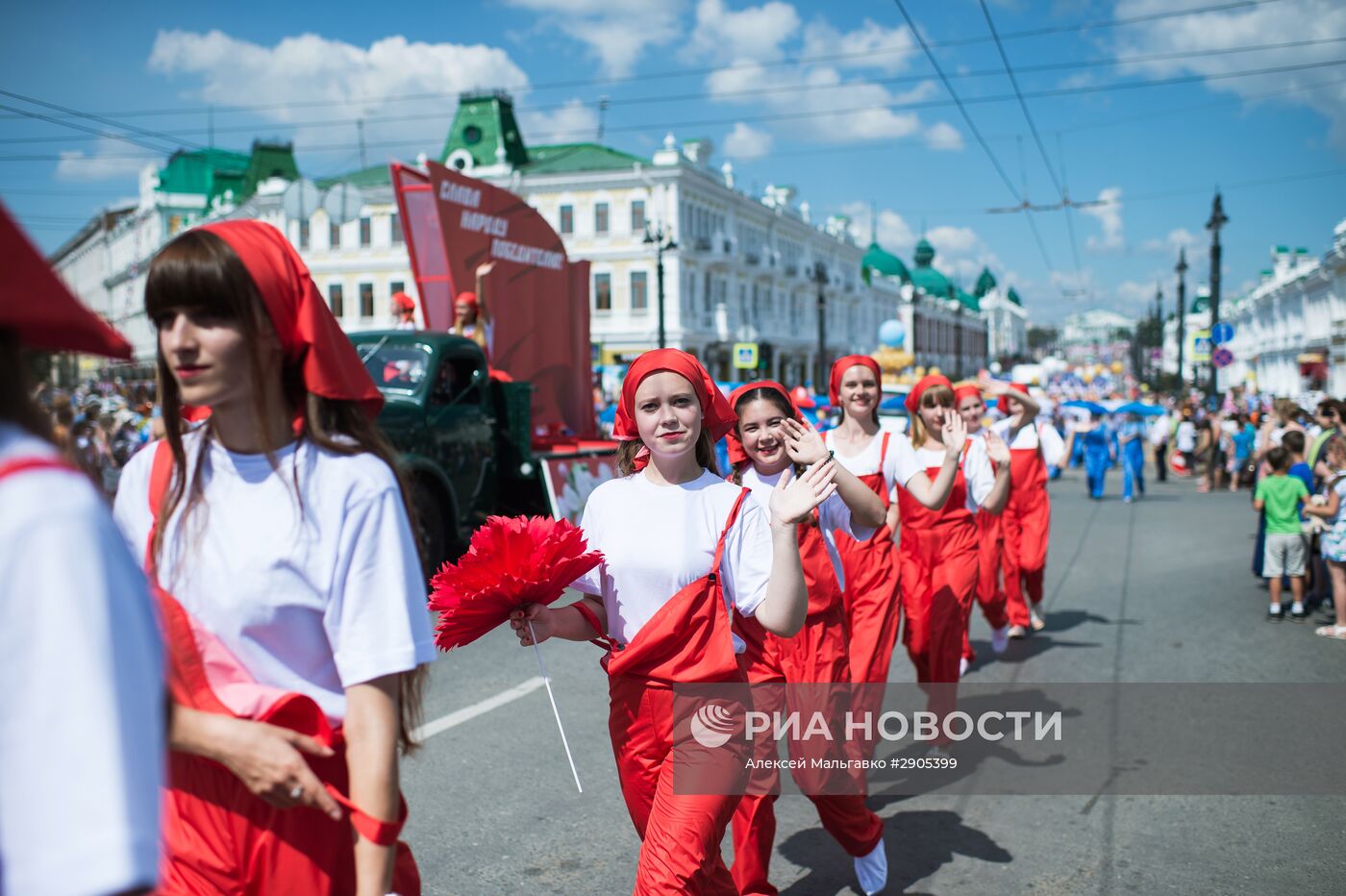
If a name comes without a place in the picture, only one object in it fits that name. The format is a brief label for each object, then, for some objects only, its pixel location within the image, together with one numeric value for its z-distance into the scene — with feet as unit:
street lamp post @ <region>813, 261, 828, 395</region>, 234.52
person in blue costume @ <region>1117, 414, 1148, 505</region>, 72.54
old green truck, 33.53
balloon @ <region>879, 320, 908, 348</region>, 74.08
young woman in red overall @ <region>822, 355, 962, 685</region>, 17.43
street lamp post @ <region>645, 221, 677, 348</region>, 105.60
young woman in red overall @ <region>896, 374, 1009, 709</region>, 20.17
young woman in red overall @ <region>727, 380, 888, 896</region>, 13.91
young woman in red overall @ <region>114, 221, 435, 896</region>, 6.22
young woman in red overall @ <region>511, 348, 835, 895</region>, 10.15
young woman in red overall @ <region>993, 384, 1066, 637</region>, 30.83
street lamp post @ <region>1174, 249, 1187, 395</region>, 143.13
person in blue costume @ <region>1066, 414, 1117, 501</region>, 72.33
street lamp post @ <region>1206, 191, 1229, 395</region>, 99.35
